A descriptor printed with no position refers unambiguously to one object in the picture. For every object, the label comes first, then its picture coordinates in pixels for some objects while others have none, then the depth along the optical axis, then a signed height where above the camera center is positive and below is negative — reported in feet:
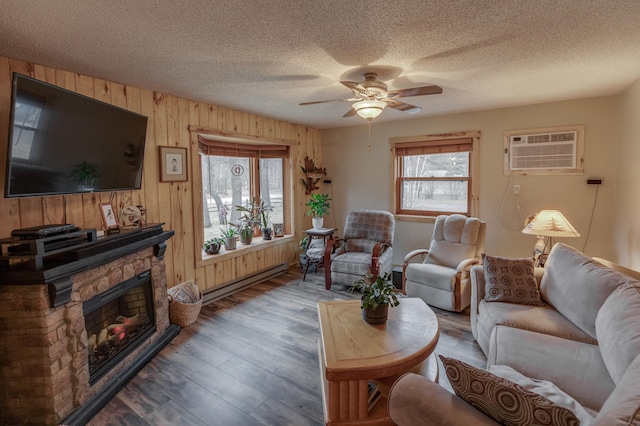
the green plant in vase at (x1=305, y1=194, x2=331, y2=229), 16.33 -0.97
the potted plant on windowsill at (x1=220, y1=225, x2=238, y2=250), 13.64 -2.12
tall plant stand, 15.17 -2.37
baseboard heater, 12.58 -4.20
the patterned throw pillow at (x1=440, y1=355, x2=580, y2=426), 3.18 -2.30
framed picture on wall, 10.62 +0.90
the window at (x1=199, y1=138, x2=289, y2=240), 14.01 +0.50
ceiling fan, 7.84 +2.44
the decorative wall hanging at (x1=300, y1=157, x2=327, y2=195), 17.04 +0.79
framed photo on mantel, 8.18 -0.73
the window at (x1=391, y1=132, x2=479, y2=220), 14.44 +0.61
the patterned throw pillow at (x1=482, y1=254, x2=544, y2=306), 8.11 -2.52
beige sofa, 3.66 -2.75
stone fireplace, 6.02 -3.14
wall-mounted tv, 6.01 +1.09
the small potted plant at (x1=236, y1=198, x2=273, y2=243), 14.84 -1.37
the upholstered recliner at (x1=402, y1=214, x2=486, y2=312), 11.05 -3.01
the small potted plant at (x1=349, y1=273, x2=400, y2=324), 7.14 -2.59
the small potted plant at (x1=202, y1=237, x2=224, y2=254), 12.87 -2.34
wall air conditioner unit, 12.00 +1.40
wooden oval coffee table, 5.74 -3.21
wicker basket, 10.19 -4.00
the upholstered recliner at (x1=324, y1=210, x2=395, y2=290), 13.28 -2.82
